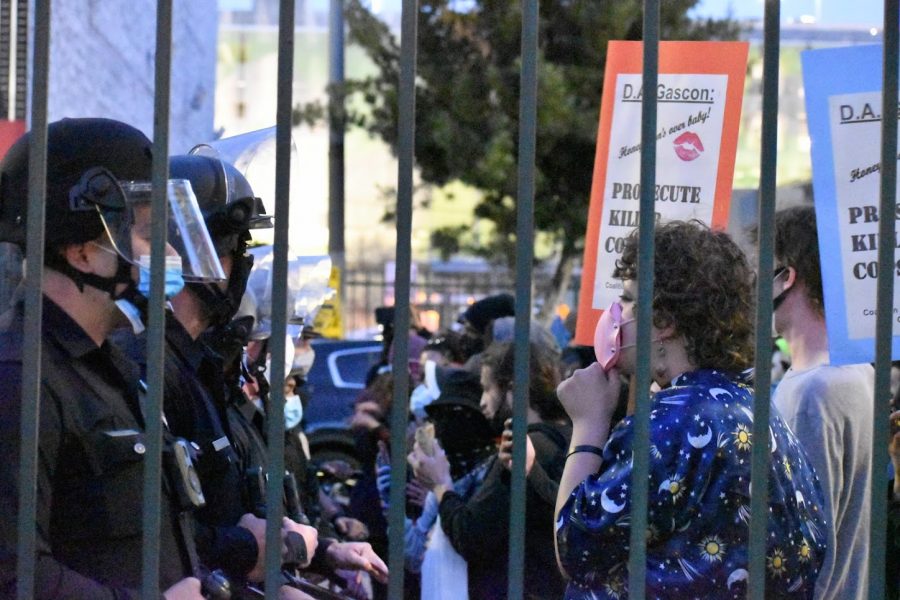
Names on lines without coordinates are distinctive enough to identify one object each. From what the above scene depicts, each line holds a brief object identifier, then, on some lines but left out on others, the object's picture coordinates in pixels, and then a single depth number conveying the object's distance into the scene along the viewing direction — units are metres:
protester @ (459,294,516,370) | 7.84
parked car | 12.23
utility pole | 19.72
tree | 18.66
